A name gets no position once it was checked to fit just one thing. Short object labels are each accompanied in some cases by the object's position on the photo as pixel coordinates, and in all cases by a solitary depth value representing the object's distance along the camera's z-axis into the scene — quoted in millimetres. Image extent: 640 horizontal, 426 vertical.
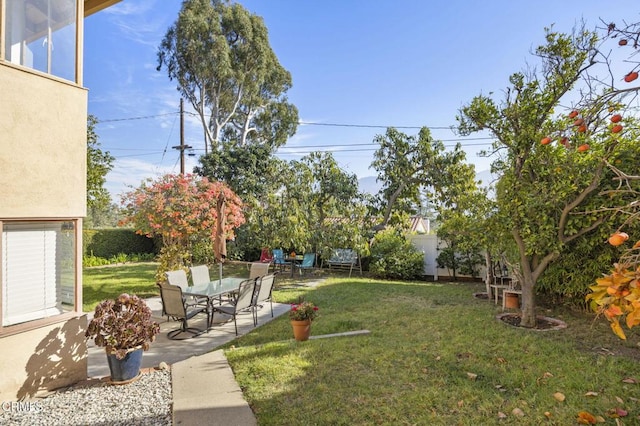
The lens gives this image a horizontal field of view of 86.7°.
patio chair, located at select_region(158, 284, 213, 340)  5926
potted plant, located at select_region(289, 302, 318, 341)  5527
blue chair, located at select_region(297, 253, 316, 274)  12992
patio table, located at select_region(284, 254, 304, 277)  13231
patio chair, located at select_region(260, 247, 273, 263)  13961
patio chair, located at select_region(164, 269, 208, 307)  7162
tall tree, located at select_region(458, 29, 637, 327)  5492
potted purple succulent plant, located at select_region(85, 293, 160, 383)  4138
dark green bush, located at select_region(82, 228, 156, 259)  17172
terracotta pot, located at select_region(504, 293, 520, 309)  7570
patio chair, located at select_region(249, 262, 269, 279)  8328
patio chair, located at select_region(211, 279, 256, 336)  6379
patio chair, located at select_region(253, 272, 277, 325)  6883
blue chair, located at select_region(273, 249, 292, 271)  13841
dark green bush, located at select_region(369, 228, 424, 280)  12516
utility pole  17516
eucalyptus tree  19672
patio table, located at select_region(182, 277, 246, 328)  6599
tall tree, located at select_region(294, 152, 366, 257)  12148
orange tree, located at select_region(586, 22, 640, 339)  1201
